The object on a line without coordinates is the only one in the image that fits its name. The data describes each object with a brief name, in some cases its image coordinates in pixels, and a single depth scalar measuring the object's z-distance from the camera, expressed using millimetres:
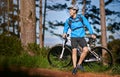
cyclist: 5447
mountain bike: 5873
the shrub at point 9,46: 6822
